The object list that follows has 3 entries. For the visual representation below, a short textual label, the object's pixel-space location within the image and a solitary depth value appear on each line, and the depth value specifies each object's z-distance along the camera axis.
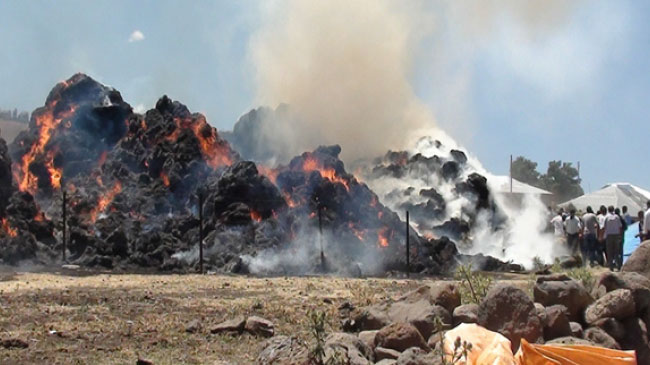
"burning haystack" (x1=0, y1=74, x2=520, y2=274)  26.20
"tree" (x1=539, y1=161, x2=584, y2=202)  103.81
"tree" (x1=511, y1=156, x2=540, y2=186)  107.00
